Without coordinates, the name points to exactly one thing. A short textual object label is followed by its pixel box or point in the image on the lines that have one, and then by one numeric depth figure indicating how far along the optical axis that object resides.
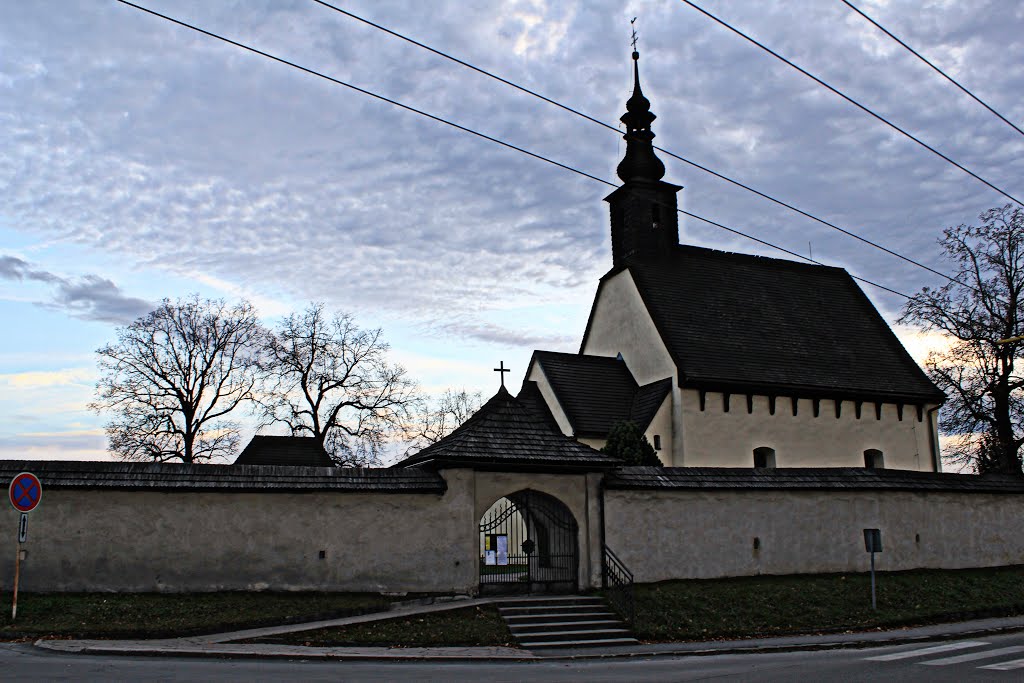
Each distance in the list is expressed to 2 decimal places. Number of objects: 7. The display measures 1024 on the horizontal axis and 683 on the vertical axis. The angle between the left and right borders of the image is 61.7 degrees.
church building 29.06
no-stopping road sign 13.80
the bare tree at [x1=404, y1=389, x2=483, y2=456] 58.76
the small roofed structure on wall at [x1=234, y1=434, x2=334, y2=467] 40.97
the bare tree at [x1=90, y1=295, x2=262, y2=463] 40.59
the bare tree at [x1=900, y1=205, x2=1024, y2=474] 31.80
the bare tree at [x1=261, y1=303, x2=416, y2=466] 44.47
